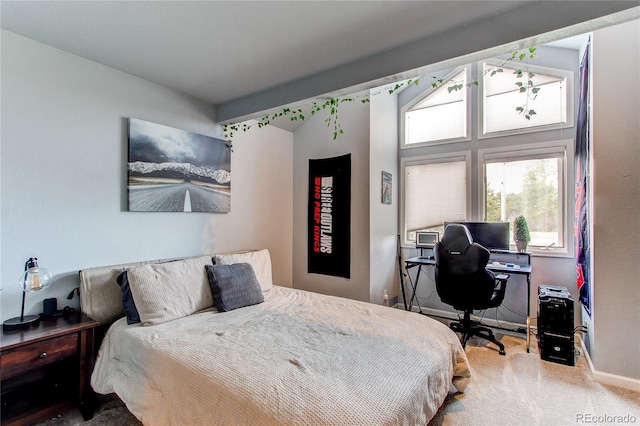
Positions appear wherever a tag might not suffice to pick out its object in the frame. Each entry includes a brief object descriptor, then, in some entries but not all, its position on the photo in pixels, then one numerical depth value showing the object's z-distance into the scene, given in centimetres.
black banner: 382
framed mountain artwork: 258
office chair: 290
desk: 305
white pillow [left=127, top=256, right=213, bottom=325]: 210
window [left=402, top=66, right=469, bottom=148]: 397
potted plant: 339
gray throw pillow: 241
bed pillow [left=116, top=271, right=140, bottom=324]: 209
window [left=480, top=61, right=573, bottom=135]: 340
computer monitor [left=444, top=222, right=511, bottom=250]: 345
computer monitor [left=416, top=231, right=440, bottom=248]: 390
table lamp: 188
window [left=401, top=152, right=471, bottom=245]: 394
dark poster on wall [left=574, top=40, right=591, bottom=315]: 269
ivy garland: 340
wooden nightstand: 170
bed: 126
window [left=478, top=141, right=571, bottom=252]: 342
